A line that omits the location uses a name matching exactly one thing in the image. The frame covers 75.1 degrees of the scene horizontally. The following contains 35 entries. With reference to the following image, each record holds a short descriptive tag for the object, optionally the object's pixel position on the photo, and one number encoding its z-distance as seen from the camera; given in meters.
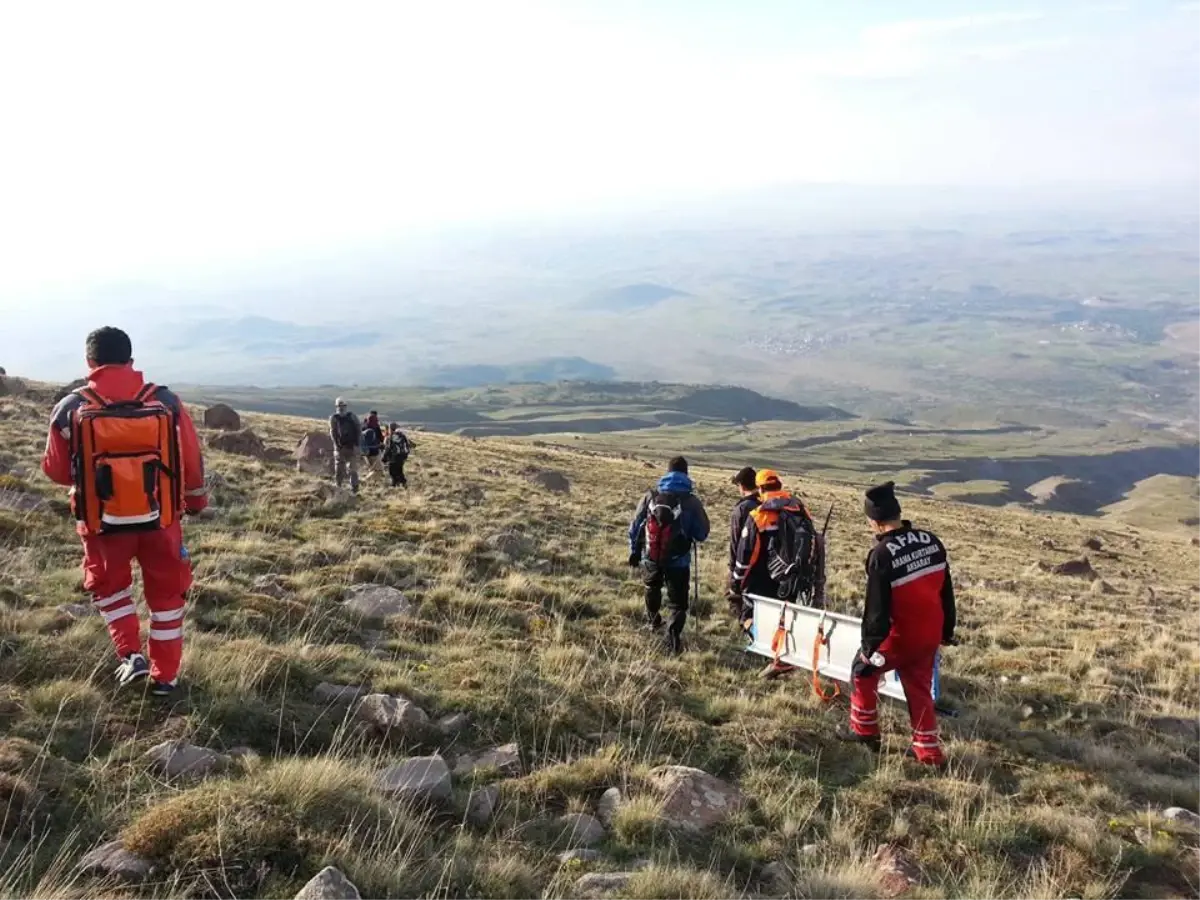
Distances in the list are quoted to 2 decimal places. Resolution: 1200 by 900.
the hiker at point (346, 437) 18.67
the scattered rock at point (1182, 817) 5.85
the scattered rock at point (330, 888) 3.49
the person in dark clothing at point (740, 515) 9.77
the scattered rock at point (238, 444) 23.23
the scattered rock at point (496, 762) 5.39
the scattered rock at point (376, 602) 8.35
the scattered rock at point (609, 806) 5.02
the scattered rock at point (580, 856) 4.43
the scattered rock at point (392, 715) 5.71
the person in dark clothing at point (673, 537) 9.18
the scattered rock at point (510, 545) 12.63
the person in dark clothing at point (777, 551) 9.45
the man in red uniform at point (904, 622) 6.68
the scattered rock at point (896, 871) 4.54
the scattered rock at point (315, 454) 22.92
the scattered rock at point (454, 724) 5.92
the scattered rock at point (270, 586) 8.45
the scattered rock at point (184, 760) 4.61
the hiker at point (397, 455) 20.70
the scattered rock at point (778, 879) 4.51
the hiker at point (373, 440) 20.48
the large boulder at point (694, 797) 5.12
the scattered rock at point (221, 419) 31.92
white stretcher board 7.62
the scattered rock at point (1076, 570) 24.69
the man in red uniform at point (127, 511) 5.53
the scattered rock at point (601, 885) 4.03
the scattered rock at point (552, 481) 29.19
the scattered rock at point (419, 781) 4.75
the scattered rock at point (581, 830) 4.74
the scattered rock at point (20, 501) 10.35
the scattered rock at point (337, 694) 6.04
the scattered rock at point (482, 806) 4.78
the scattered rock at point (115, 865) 3.58
